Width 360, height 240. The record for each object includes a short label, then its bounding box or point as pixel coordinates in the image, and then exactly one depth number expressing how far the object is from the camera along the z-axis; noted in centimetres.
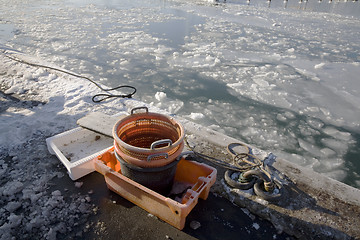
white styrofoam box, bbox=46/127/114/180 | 236
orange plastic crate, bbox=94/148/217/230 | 186
